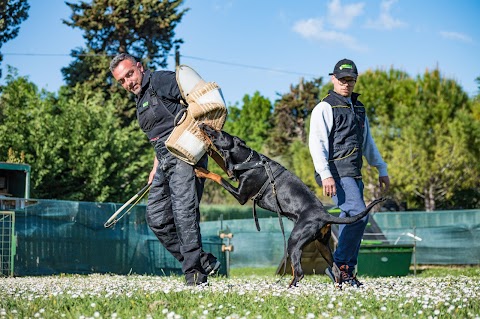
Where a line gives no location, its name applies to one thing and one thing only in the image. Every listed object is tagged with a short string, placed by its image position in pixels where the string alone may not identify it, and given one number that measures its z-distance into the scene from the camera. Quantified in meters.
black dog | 5.93
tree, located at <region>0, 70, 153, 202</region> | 22.72
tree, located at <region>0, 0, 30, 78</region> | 19.95
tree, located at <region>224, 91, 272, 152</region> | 59.95
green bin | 13.97
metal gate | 11.66
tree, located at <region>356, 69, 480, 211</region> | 32.88
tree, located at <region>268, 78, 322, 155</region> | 47.81
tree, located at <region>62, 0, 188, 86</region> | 36.62
